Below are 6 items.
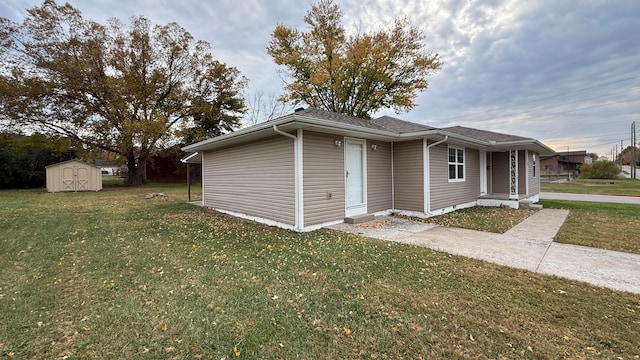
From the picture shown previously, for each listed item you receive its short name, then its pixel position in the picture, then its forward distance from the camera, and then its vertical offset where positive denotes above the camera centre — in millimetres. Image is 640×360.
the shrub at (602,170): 26141 +444
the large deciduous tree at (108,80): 17516 +7226
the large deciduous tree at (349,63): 18672 +8029
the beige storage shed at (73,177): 16531 +439
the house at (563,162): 39406 +1994
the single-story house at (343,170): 6246 +270
